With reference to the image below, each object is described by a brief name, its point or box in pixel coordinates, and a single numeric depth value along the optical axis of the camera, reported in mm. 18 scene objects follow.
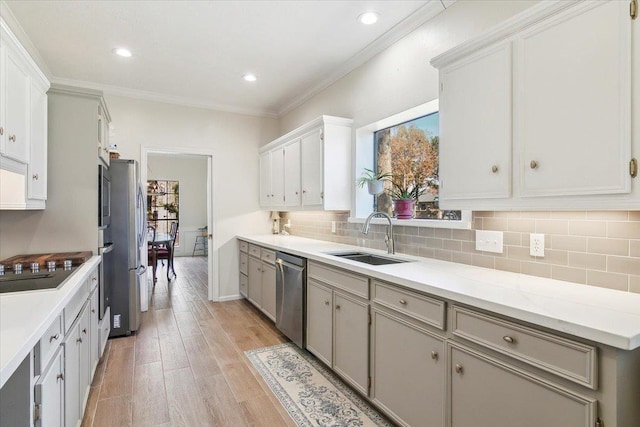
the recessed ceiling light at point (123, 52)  3141
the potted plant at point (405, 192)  2729
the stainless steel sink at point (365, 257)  2805
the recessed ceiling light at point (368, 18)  2576
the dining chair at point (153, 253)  6039
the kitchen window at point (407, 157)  2623
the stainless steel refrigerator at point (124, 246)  3430
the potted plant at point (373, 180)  3002
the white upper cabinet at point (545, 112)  1286
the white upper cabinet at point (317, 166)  3338
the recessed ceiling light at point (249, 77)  3779
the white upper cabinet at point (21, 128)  1834
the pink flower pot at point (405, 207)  2723
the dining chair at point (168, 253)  6520
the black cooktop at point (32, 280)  1725
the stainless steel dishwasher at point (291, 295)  2986
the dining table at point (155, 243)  6055
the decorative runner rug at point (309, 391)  2100
